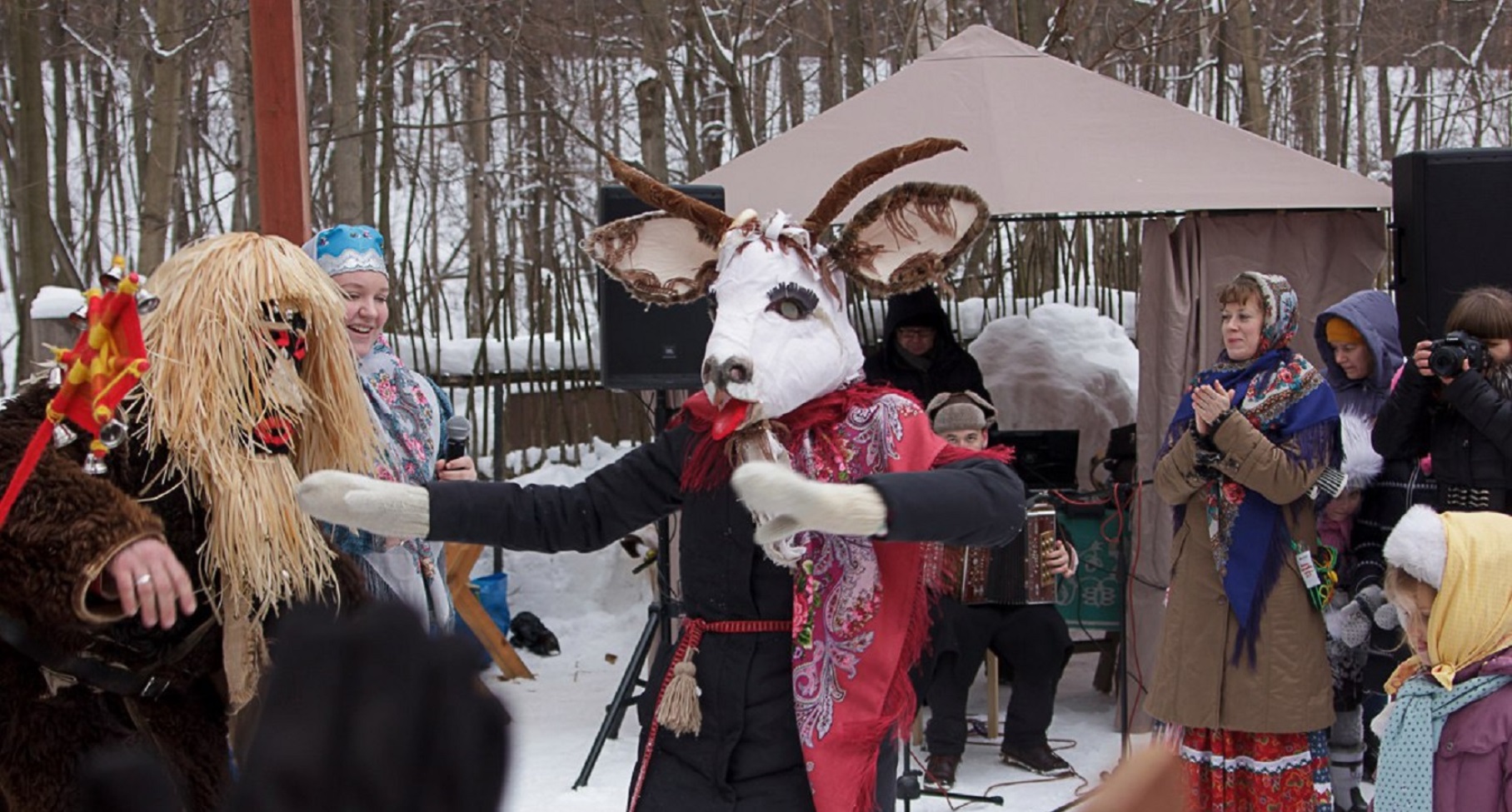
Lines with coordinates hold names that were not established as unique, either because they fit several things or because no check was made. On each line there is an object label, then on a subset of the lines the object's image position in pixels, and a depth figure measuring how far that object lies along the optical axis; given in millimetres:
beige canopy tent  5600
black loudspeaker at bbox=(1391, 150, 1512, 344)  4812
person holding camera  4164
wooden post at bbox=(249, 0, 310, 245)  3971
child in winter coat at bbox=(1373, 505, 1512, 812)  3004
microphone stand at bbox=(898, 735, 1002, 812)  4457
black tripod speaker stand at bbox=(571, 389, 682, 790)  5109
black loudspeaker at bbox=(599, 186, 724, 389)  5133
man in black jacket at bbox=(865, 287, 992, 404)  6246
